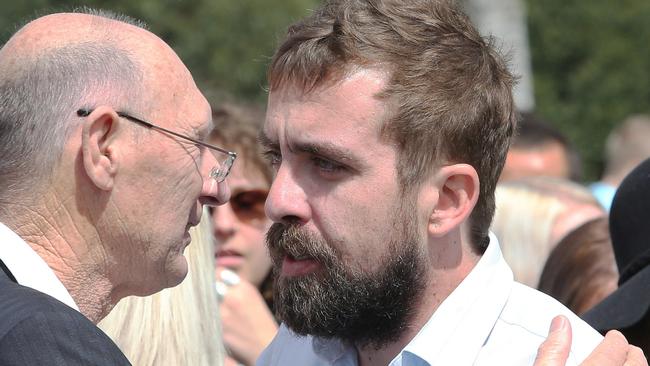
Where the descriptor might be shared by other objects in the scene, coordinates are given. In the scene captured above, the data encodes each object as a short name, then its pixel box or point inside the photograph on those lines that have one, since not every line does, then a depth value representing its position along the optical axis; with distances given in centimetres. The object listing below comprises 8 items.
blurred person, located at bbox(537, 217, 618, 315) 789
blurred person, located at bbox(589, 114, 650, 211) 1720
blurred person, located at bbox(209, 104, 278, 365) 876
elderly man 474
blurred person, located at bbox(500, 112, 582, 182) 1502
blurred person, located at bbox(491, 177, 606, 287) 1062
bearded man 521
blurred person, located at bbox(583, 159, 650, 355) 574
